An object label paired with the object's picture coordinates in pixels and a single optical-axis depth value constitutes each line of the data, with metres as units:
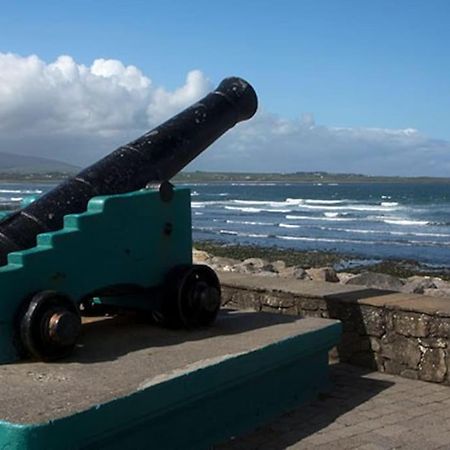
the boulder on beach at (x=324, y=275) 15.93
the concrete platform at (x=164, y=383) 3.21
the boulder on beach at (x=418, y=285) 14.71
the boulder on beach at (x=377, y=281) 14.08
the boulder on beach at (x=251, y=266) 18.76
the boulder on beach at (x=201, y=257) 20.18
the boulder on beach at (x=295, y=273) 16.79
